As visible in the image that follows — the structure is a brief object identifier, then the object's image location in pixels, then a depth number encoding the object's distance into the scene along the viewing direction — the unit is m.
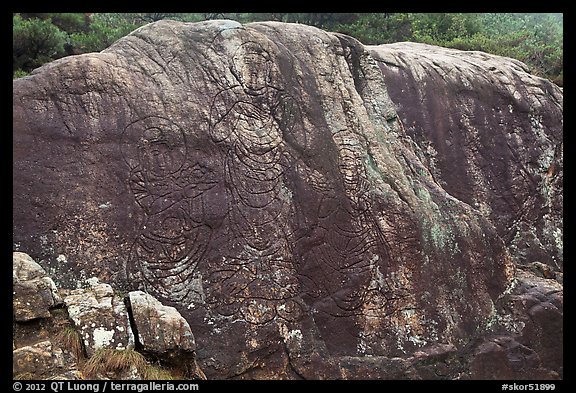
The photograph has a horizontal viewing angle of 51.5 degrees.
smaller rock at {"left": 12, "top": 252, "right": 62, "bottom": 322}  4.66
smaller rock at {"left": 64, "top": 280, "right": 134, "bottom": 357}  4.81
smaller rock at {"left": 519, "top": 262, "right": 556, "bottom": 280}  7.79
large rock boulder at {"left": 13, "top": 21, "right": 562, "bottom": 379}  6.02
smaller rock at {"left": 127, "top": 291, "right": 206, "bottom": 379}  5.00
